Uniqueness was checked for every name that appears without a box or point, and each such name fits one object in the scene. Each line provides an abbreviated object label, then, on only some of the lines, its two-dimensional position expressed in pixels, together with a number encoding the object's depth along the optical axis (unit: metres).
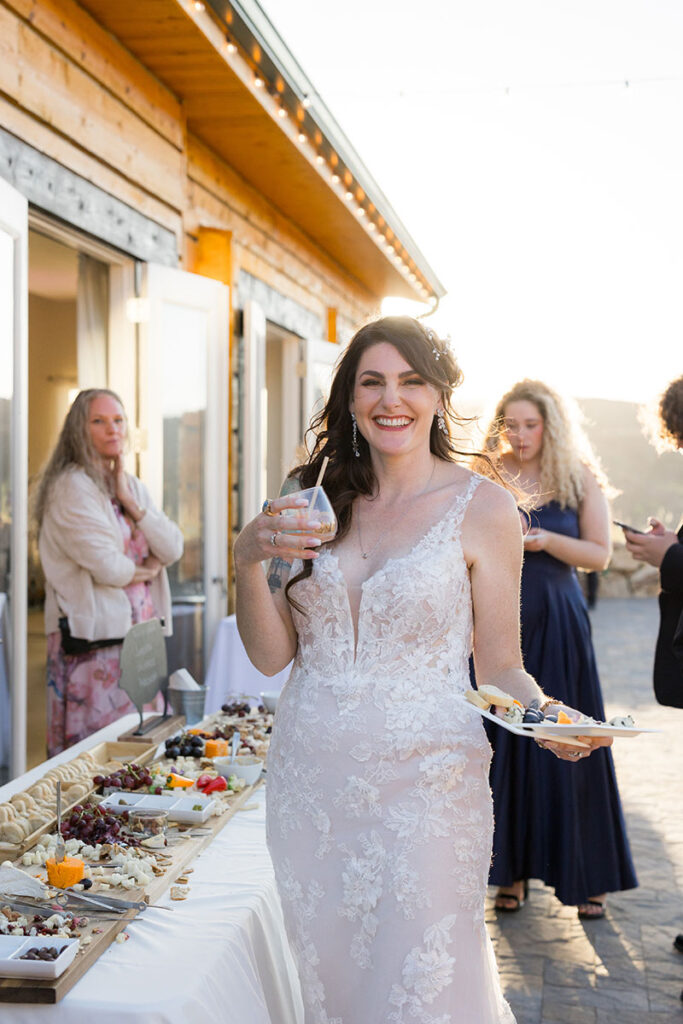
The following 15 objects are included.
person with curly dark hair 3.39
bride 1.97
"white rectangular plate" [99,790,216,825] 2.40
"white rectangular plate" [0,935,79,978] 1.59
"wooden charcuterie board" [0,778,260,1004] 1.59
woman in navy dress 4.01
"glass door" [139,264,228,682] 5.55
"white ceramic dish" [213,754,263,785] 2.74
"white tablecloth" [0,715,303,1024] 1.59
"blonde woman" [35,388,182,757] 4.40
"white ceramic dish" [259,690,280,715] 3.45
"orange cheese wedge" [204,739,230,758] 2.97
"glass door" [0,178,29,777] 3.92
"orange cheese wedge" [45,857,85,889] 1.98
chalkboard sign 3.18
